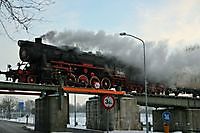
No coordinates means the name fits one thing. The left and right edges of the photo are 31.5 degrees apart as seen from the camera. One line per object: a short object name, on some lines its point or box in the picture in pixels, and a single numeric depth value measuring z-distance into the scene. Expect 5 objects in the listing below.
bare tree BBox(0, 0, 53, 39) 8.91
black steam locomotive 34.09
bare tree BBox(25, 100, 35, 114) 134.73
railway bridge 33.00
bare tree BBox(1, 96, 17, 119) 100.51
